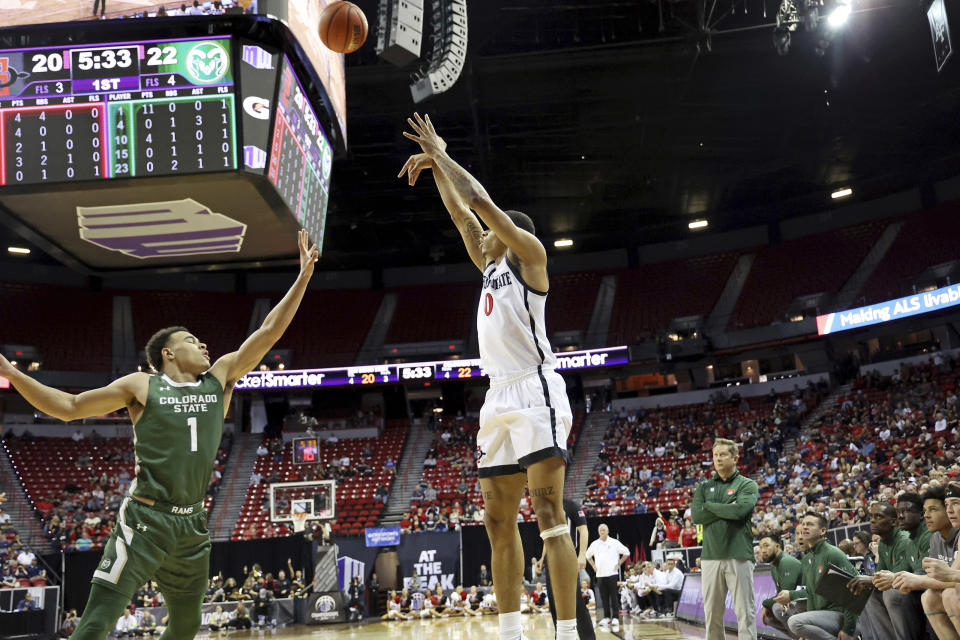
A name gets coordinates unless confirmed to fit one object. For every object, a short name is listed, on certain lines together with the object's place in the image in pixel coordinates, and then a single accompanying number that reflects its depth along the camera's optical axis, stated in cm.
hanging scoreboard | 914
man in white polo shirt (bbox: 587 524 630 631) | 1188
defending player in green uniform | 358
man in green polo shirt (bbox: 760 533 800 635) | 704
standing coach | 595
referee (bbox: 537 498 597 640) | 607
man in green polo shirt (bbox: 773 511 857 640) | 601
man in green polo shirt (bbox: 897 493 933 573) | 573
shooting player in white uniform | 398
